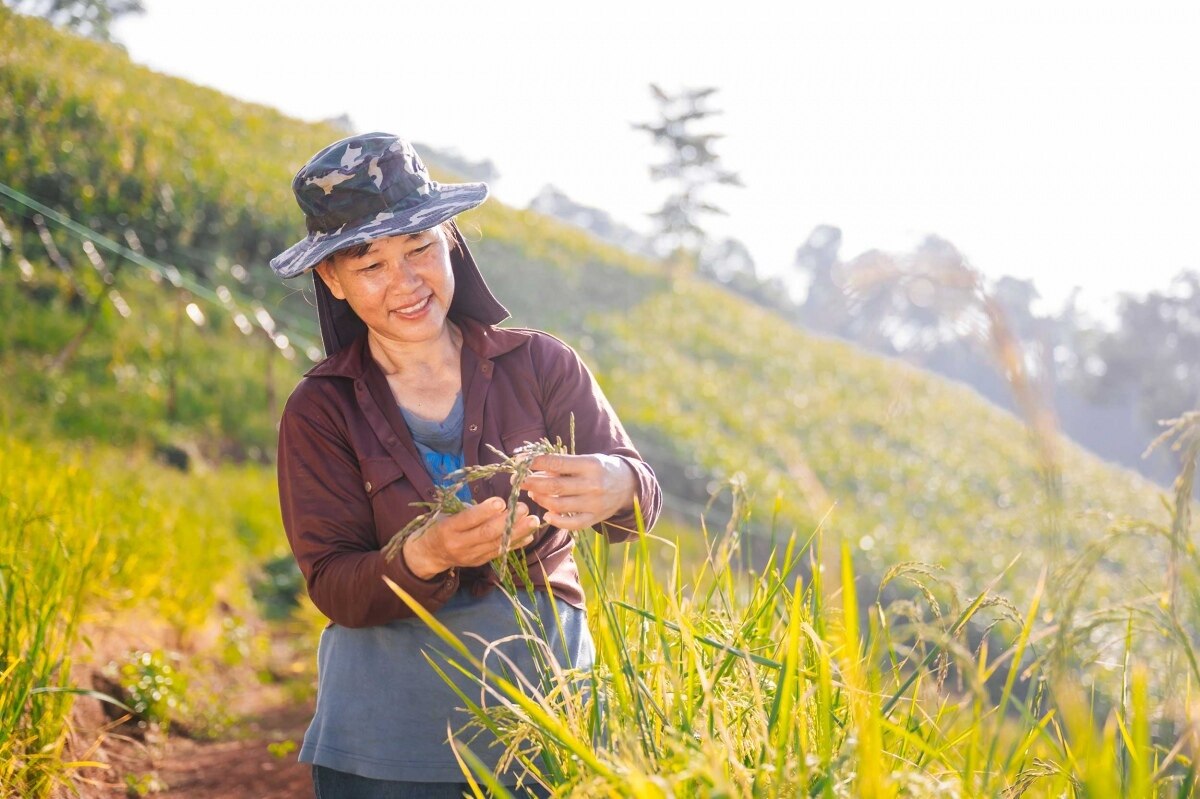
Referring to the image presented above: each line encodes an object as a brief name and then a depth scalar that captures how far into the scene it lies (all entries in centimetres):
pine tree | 3150
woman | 201
